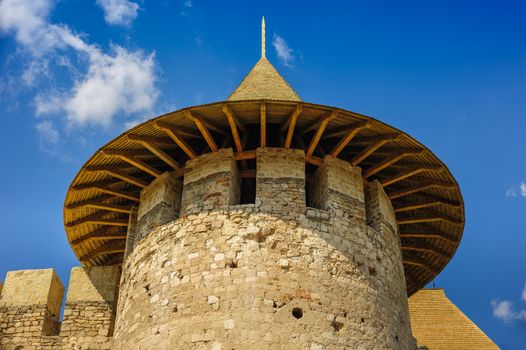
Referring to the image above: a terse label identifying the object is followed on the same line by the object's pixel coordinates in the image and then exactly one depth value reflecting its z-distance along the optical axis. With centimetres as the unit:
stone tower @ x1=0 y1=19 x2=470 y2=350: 988
